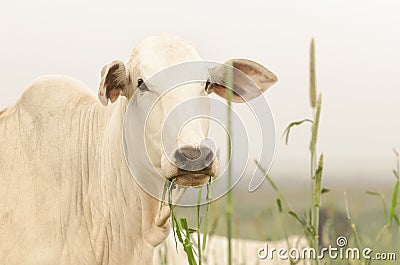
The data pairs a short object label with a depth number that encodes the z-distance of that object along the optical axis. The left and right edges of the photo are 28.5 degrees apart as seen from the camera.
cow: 3.81
